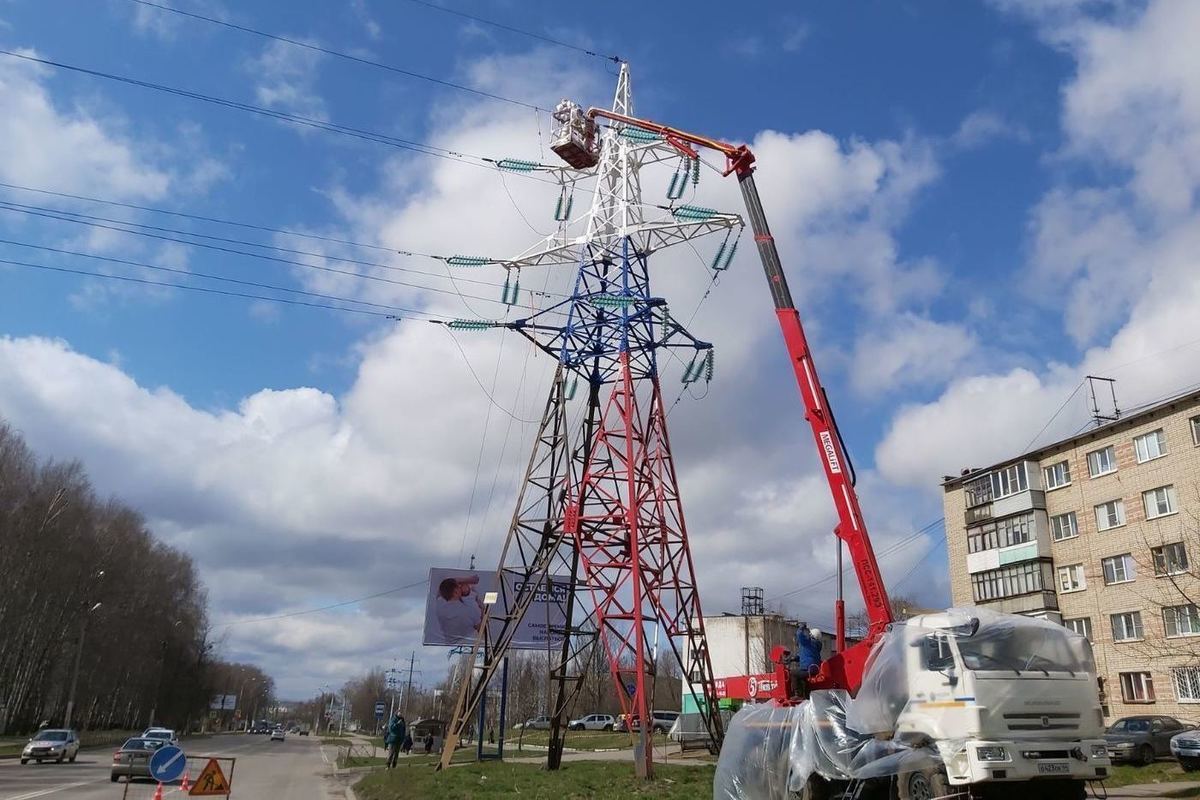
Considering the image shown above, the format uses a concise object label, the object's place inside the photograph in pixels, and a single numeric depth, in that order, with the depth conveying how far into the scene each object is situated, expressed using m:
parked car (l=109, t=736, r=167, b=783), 24.53
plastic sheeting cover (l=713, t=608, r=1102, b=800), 10.70
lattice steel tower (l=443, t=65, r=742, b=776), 21.86
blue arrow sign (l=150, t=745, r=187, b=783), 12.05
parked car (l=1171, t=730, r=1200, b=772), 21.16
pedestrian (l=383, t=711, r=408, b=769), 28.88
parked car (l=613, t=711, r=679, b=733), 47.97
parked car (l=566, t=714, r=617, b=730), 68.38
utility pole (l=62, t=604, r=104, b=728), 47.48
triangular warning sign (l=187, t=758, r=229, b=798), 12.21
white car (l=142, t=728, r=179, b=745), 30.91
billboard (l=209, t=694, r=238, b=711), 113.44
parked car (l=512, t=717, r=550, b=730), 72.83
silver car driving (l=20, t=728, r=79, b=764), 32.25
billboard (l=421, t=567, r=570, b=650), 45.59
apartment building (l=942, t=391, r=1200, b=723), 35.09
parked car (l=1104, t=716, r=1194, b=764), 24.70
